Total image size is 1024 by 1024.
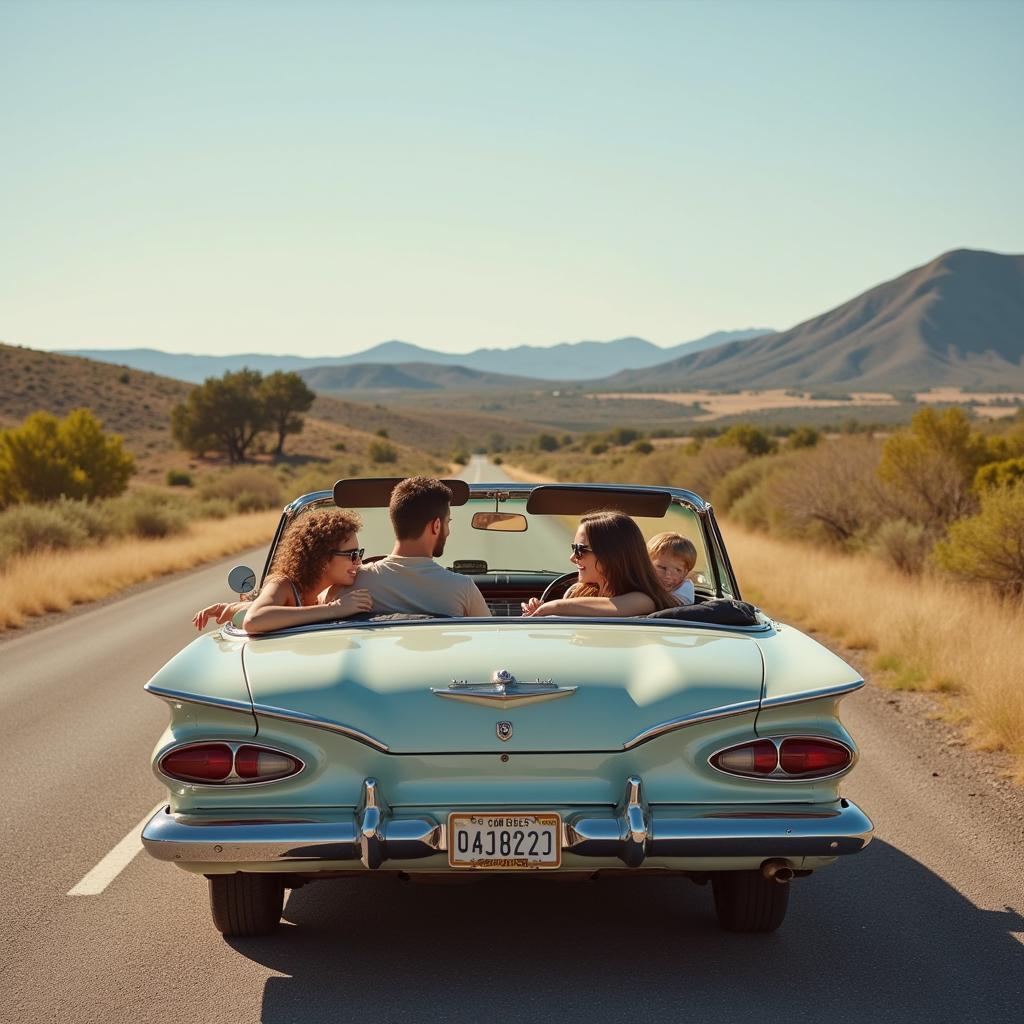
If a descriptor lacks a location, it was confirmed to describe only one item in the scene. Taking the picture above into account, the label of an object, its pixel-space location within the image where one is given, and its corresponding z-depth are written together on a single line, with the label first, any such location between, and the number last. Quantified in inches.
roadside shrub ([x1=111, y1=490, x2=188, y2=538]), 1127.6
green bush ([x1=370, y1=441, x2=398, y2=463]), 3720.5
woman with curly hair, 190.9
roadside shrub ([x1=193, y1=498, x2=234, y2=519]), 1520.7
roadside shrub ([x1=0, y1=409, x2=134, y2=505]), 1401.3
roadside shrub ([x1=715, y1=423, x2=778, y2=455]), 1788.1
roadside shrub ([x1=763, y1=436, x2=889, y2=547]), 845.2
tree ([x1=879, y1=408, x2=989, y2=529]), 810.8
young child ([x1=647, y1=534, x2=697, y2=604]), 214.8
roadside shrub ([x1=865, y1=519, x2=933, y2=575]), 705.0
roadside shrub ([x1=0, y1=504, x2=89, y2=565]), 887.1
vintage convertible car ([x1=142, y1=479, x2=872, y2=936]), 151.3
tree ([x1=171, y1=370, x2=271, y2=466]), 3336.6
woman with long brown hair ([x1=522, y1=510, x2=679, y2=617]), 193.3
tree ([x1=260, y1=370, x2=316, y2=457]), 3612.2
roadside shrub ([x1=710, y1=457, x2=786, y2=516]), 1267.2
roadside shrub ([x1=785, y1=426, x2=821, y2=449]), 1741.1
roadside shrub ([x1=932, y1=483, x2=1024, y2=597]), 541.3
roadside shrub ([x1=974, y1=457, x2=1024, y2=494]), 900.0
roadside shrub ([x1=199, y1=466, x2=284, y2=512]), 1728.6
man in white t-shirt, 193.8
